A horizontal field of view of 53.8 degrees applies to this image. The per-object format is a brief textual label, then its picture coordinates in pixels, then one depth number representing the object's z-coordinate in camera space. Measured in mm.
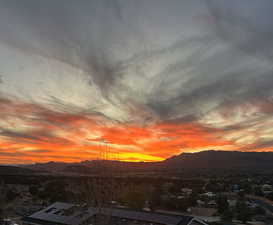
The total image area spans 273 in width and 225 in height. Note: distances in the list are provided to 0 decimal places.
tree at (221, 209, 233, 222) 36725
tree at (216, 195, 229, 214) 41566
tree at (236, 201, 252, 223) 35000
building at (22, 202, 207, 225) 23778
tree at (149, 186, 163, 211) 45469
